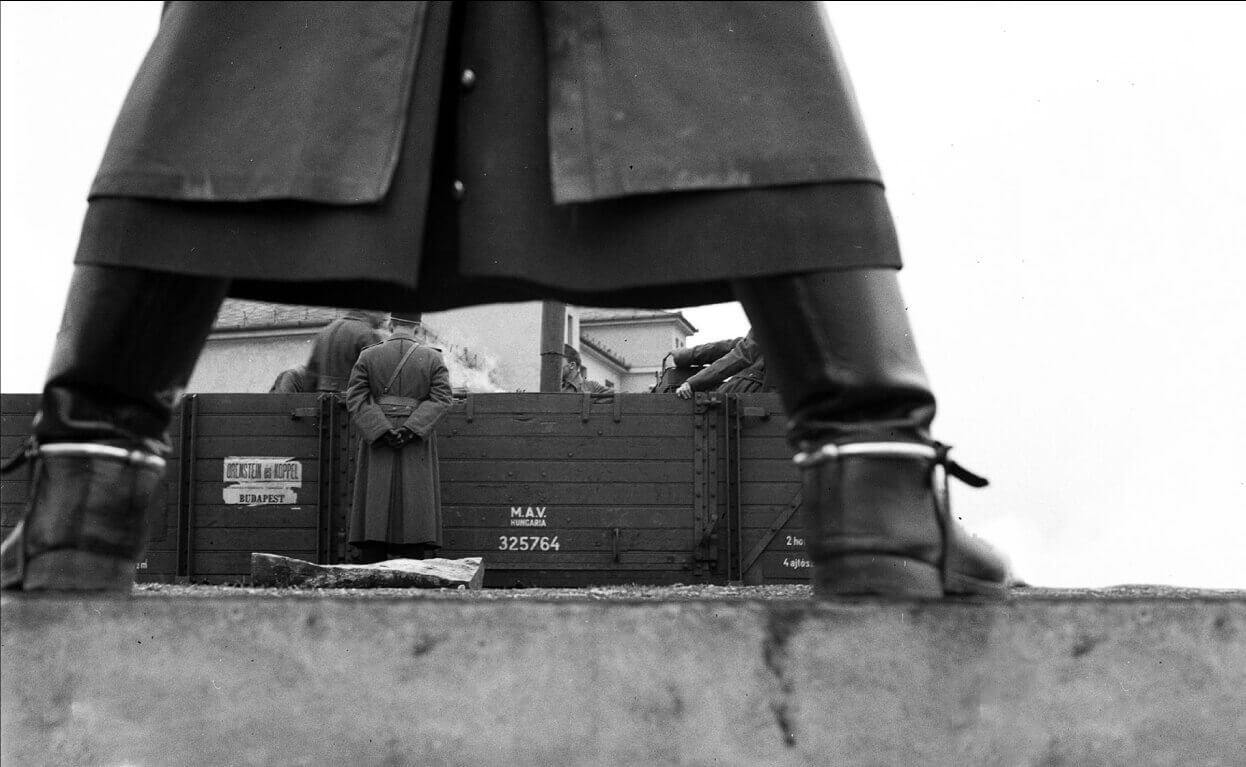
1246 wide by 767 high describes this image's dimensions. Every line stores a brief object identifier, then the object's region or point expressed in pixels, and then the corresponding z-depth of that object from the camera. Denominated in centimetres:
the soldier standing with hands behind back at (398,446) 822
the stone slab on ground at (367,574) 451
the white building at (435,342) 2967
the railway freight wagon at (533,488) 875
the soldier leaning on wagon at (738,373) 951
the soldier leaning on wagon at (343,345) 953
